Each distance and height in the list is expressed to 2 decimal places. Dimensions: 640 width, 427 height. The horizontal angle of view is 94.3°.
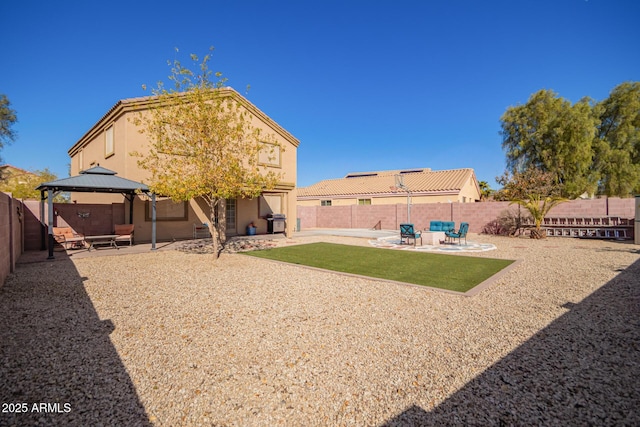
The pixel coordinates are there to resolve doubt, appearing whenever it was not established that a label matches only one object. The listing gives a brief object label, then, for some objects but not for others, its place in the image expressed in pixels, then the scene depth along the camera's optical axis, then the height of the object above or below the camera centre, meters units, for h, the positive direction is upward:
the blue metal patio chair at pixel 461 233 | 14.51 -0.96
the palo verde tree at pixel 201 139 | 9.41 +2.60
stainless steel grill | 19.47 -0.47
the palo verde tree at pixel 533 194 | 16.98 +1.21
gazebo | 10.55 +1.20
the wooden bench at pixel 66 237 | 11.66 -0.77
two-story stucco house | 14.02 +2.24
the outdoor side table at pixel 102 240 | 11.84 -0.98
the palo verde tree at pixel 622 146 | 24.34 +5.51
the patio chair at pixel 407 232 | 14.03 -0.83
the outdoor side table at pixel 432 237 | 14.65 -1.13
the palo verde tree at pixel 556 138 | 23.94 +6.37
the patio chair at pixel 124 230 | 13.02 -0.55
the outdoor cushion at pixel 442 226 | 16.77 -0.68
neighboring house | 27.83 +2.63
